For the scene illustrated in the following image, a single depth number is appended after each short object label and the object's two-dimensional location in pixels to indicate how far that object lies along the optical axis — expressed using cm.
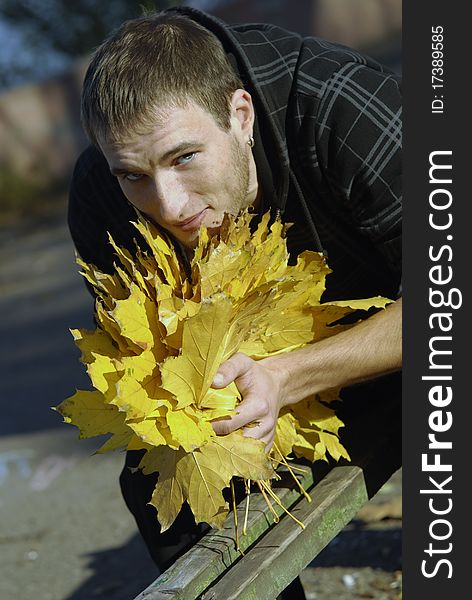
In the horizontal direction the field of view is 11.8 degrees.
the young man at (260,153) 237
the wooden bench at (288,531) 224
